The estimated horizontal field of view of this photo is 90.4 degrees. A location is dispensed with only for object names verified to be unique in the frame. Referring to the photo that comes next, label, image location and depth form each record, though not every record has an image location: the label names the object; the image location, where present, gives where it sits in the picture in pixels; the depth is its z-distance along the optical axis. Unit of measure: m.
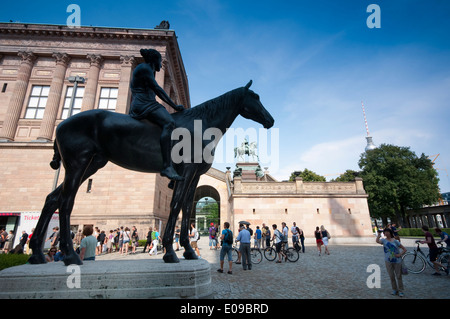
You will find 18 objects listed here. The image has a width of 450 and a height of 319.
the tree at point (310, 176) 56.16
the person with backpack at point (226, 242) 9.97
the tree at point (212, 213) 72.09
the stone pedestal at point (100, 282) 2.90
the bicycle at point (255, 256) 12.61
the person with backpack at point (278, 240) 12.75
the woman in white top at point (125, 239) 16.09
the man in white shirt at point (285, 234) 13.44
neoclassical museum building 20.73
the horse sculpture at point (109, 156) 3.81
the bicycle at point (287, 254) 12.66
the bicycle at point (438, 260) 9.14
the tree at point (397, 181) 38.75
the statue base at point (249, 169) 38.28
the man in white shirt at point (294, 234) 14.91
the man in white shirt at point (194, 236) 13.48
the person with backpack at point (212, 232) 18.31
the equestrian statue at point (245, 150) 45.34
